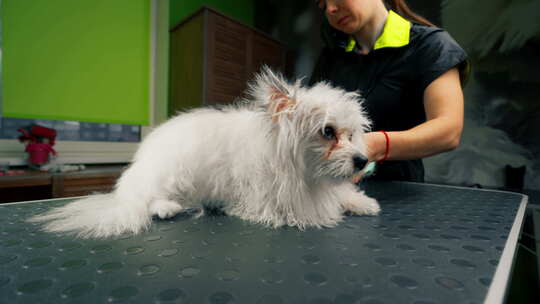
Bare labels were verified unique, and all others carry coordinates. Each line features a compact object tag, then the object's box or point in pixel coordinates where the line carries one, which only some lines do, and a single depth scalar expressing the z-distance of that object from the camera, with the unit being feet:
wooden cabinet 7.74
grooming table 1.04
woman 2.93
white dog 1.97
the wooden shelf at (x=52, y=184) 5.39
